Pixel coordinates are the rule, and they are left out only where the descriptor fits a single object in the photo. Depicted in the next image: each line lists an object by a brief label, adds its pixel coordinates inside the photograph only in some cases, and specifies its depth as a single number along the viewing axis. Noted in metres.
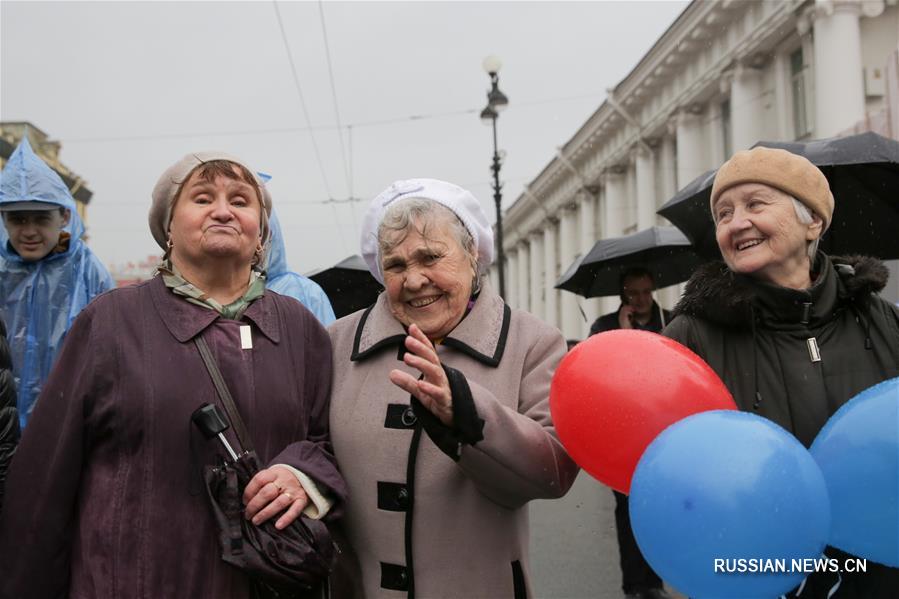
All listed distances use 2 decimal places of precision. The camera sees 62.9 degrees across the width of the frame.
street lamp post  14.76
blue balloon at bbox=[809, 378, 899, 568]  1.56
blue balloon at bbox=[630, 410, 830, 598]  1.51
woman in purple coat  1.84
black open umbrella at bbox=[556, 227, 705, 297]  6.80
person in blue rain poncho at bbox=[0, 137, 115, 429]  3.52
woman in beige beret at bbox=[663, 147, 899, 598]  2.13
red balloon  1.85
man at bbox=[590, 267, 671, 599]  4.77
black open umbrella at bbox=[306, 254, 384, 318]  6.14
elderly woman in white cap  1.90
